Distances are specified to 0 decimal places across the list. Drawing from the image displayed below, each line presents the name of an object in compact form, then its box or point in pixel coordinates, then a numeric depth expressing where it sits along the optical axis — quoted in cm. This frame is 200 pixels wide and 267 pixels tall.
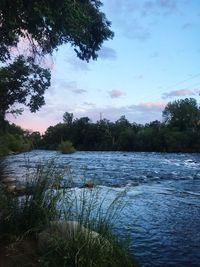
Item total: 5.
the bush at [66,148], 4082
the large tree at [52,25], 367
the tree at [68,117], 8244
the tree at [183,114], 6432
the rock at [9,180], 980
